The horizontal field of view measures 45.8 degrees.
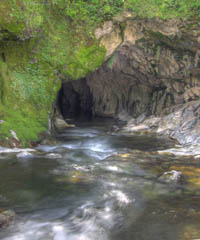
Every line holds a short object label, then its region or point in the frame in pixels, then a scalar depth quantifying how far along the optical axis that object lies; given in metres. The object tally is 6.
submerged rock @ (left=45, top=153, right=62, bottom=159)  7.04
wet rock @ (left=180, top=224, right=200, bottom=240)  2.97
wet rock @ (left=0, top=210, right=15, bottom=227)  3.31
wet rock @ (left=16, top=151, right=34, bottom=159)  6.79
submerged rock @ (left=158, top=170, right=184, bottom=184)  5.12
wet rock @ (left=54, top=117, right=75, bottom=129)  15.68
